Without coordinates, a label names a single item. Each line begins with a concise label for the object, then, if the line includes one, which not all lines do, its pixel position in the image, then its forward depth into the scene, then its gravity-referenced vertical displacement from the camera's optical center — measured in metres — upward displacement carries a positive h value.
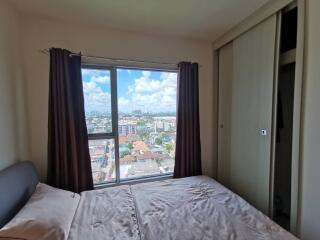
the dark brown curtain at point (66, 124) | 1.97 -0.14
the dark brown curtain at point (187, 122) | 2.49 -0.16
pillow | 0.98 -0.69
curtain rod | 2.02 +0.68
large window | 2.34 -0.14
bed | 1.12 -0.83
